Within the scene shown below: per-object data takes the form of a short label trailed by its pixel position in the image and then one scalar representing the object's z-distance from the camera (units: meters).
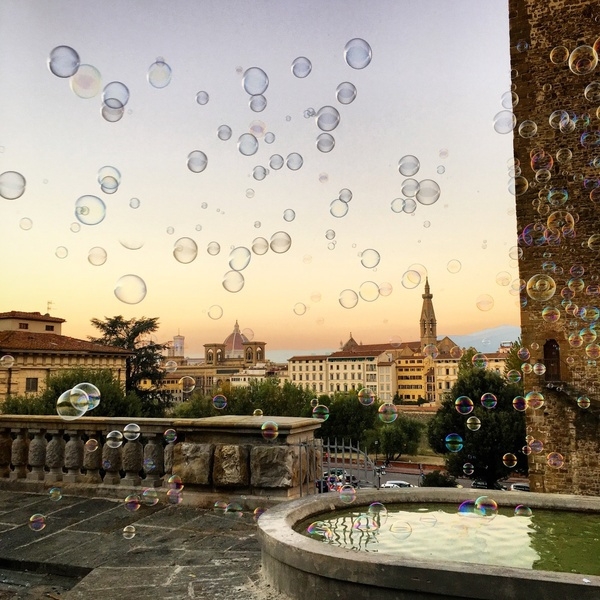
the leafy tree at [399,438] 53.78
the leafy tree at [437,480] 28.82
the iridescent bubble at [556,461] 12.29
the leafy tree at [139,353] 39.34
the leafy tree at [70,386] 25.25
